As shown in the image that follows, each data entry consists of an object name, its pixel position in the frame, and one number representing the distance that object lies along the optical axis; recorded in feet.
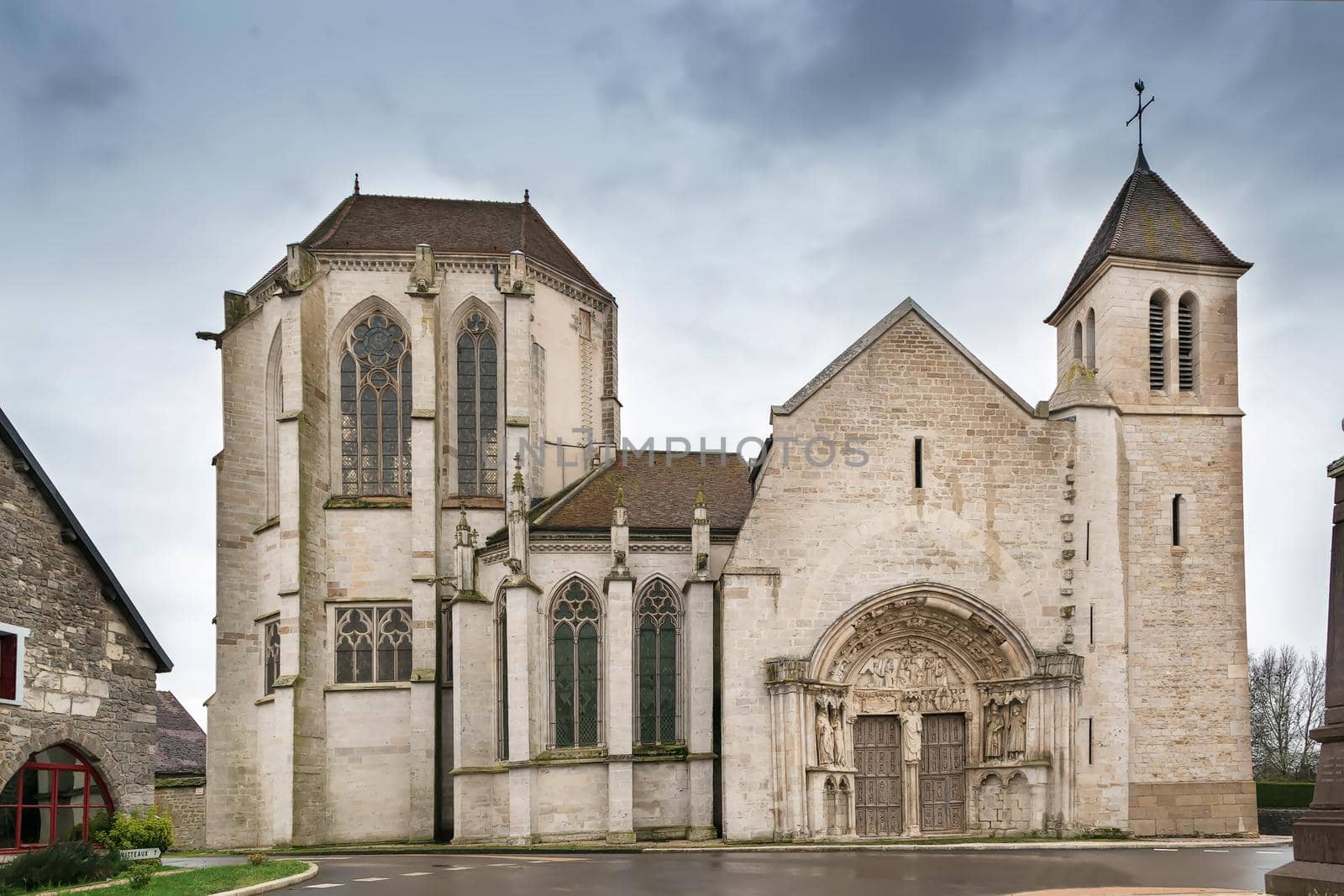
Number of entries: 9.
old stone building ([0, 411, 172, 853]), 61.00
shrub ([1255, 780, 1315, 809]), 112.06
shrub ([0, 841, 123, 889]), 56.49
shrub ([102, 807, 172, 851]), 65.10
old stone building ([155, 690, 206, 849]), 121.60
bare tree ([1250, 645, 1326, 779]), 186.19
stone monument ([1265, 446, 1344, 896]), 46.55
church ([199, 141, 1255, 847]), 87.51
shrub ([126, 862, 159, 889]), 55.72
